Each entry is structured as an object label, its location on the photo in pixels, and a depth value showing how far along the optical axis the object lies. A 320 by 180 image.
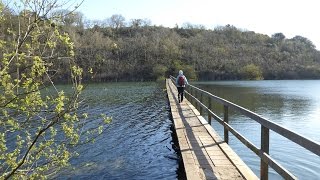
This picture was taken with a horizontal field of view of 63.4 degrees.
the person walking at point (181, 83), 14.97
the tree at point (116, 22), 134.93
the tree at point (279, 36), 122.50
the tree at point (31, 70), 3.61
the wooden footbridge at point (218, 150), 3.61
